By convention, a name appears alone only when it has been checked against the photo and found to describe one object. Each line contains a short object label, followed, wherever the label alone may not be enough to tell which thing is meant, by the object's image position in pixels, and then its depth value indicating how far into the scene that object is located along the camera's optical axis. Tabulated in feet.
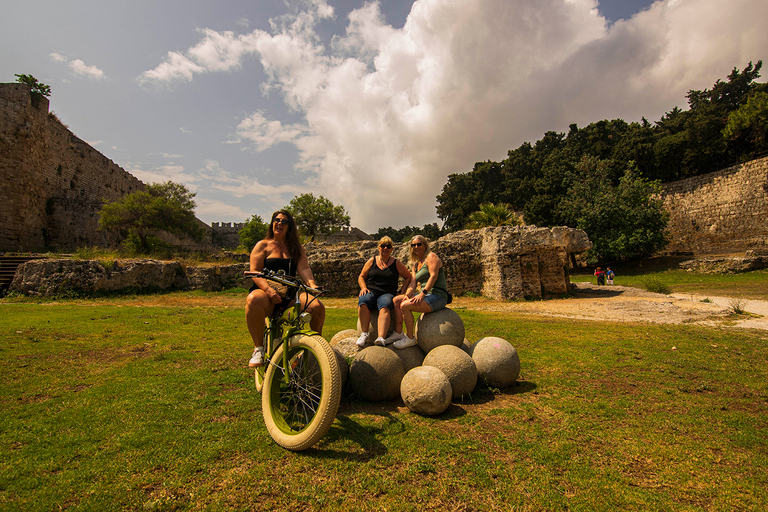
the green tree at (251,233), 140.56
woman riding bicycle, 12.22
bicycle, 9.52
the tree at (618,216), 92.12
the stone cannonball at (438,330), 15.30
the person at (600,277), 81.35
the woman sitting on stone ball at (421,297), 15.70
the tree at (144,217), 80.64
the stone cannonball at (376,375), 13.33
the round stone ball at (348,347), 15.61
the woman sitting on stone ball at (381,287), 15.35
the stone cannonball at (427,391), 12.09
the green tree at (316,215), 153.99
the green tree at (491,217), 80.38
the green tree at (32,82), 82.35
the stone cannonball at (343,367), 13.53
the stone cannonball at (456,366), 13.47
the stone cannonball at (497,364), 14.73
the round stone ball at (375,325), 16.03
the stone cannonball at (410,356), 14.83
